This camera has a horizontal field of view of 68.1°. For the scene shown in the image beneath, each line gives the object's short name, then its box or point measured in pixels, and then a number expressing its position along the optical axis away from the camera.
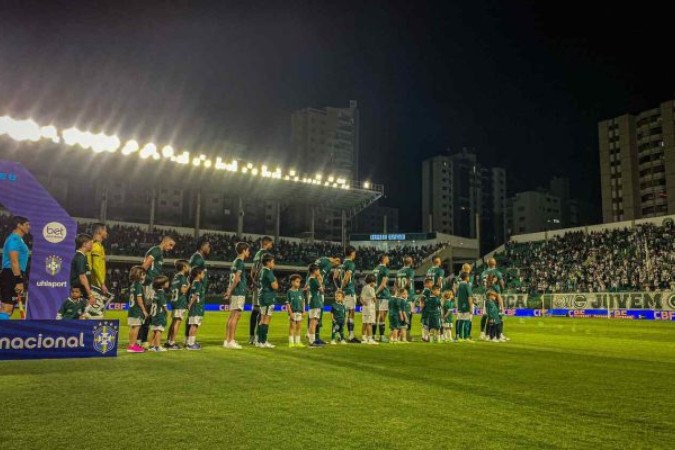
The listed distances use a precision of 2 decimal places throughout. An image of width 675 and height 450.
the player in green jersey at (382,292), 13.87
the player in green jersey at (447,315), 14.91
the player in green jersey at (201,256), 11.66
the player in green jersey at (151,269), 10.87
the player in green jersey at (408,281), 14.37
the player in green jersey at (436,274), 14.34
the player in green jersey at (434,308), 14.25
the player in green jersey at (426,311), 14.26
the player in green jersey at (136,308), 10.40
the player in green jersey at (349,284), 13.54
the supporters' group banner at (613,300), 29.88
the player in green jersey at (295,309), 12.31
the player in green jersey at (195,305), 11.25
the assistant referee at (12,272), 11.30
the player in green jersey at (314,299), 12.55
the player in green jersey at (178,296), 11.22
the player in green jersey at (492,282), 15.07
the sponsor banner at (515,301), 37.28
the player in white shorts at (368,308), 13.48
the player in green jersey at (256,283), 12.28
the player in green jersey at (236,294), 11.69
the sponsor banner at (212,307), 38.06
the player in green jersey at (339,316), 13.30
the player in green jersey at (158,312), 10.77
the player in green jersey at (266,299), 11.91
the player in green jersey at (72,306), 10.17
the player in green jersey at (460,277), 14.74
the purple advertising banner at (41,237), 12.23
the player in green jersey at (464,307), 14.85
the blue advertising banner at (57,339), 8.85
